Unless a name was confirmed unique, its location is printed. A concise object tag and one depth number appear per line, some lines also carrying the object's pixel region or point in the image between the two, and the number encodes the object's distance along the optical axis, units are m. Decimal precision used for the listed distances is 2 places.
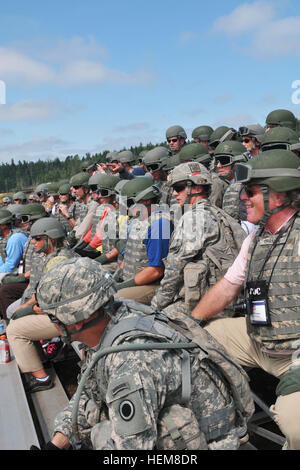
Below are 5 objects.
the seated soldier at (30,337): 4.71
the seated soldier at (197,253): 3.92
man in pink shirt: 2.78
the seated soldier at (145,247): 4.93
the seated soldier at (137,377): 2.05
